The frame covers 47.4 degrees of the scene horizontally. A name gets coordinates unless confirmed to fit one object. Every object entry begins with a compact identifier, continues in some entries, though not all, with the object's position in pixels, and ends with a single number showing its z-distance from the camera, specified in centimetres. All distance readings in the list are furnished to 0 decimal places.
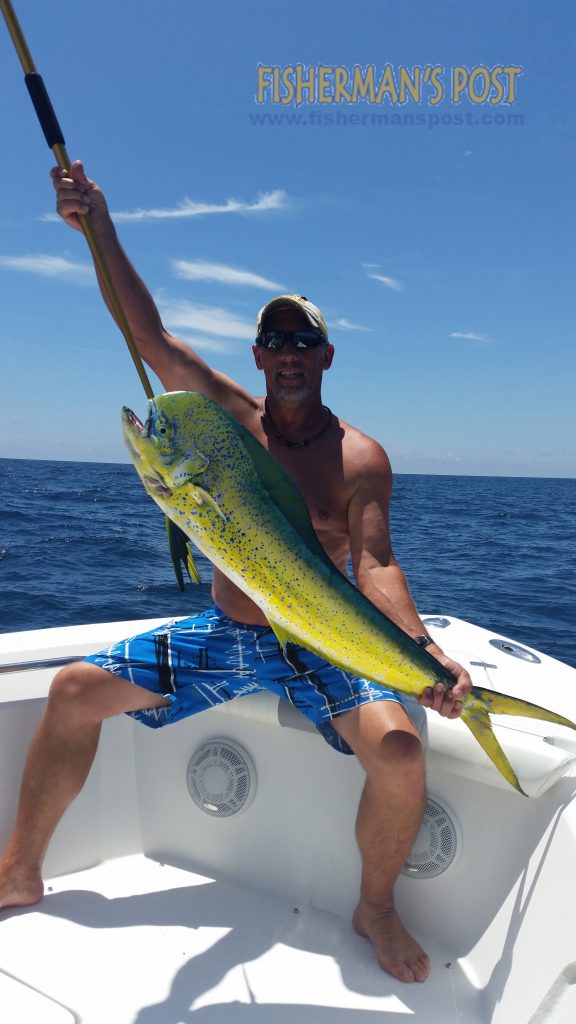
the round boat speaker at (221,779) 272
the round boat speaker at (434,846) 240
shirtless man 220
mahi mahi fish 158
